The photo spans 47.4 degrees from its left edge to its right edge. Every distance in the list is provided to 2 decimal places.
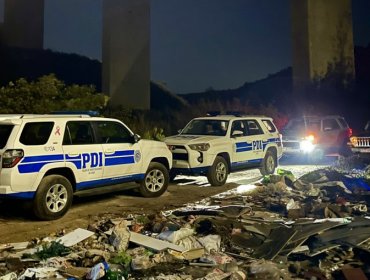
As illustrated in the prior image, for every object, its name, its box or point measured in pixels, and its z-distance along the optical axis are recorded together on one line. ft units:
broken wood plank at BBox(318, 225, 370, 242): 18.63
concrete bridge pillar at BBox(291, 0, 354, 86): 107.96
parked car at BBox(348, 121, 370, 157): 43.91
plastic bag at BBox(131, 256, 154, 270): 16.42
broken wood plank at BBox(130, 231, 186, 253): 18.25
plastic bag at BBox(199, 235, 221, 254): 18.60
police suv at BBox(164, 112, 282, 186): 34.91
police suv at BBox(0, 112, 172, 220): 22.02
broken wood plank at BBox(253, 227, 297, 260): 17.63
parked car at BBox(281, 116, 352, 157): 52.08
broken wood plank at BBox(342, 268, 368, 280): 15.14
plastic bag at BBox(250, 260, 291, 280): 15.65
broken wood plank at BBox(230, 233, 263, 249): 19.17
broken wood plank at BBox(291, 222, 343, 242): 18.85
